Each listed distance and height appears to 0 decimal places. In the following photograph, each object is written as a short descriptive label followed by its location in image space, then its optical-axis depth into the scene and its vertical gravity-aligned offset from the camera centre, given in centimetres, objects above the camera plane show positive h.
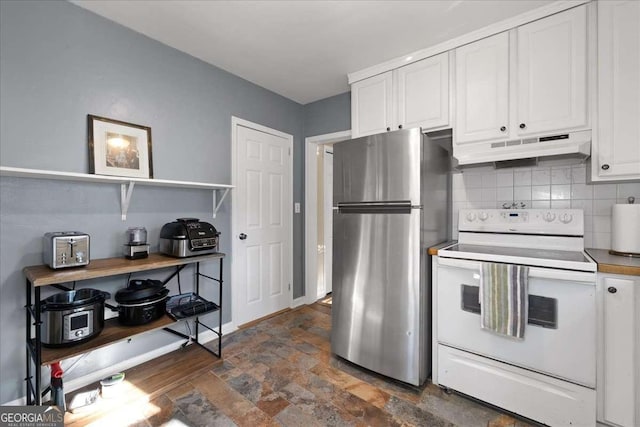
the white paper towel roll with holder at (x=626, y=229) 157 -12
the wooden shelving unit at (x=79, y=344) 140 -62
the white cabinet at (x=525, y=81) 170 +86
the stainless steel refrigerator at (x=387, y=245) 182 -25
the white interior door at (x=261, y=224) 280 -15
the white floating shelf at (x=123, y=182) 147 +20
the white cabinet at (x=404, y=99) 217 +95
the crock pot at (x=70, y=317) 150 -60
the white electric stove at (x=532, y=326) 143 -67
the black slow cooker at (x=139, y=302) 181 -61
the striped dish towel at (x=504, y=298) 153 -51
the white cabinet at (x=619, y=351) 133 -70
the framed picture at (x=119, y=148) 186 +45
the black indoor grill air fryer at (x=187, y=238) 196 -20
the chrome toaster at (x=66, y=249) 150 -21
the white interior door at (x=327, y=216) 388 -8
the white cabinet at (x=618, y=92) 154 +67
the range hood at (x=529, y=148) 165 +40
